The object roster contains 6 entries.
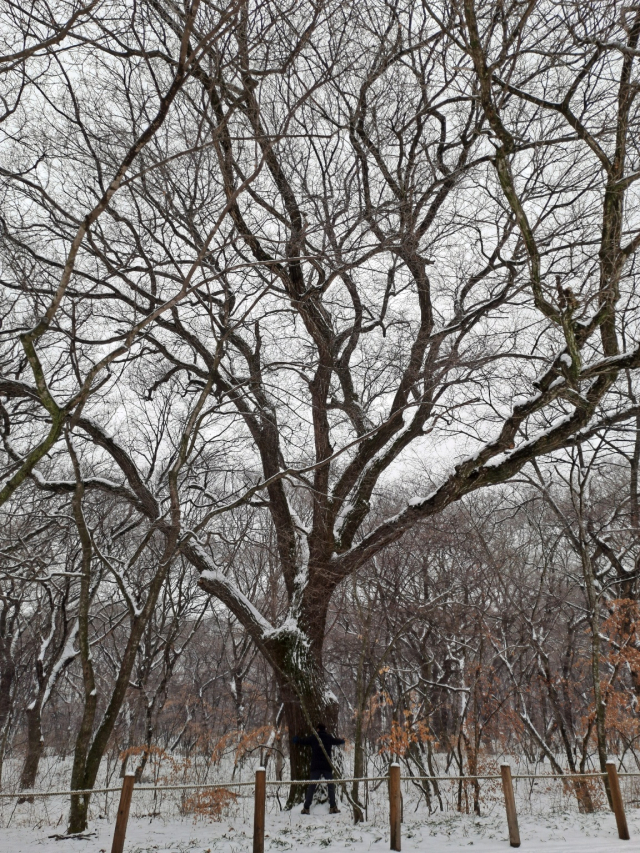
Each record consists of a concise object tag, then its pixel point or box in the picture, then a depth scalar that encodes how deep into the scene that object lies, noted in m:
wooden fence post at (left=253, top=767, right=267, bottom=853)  5.78
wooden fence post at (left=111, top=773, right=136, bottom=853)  5.38
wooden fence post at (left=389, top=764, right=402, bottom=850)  6.15
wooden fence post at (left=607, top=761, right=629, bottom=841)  6.53
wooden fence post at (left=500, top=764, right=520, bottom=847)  6.31
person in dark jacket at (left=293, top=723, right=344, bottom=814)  7.90
